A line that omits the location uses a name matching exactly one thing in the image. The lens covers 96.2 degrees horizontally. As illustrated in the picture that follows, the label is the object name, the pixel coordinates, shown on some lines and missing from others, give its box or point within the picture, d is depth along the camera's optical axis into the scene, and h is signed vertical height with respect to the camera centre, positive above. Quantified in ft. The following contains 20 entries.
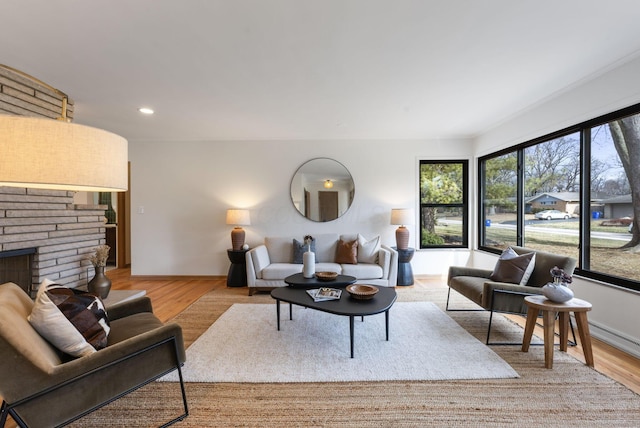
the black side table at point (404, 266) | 14.52 -2.78
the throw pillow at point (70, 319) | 4.60 -1.84
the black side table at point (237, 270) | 14.37 -2.89
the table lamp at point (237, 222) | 14.49 -0.48
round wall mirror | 15.92 +1.28
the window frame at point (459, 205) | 16.30 +0.37
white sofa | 12.96 -2.51
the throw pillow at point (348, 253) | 13.86 -2.00
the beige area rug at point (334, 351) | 6.77 -3.80
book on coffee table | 8.34 -2.47
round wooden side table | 7.03 -2.70
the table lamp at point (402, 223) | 14.82 -0.59
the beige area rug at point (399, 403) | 5.34 -3.88
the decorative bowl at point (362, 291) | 8.29 -2.37
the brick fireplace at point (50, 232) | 8.31 -0.60
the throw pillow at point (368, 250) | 13.99 -1.88
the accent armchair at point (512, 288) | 8.23 -2.37
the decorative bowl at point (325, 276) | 10.15 -2.28
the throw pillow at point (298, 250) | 14.01 -1.85
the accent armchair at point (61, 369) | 3.88 -2.41
